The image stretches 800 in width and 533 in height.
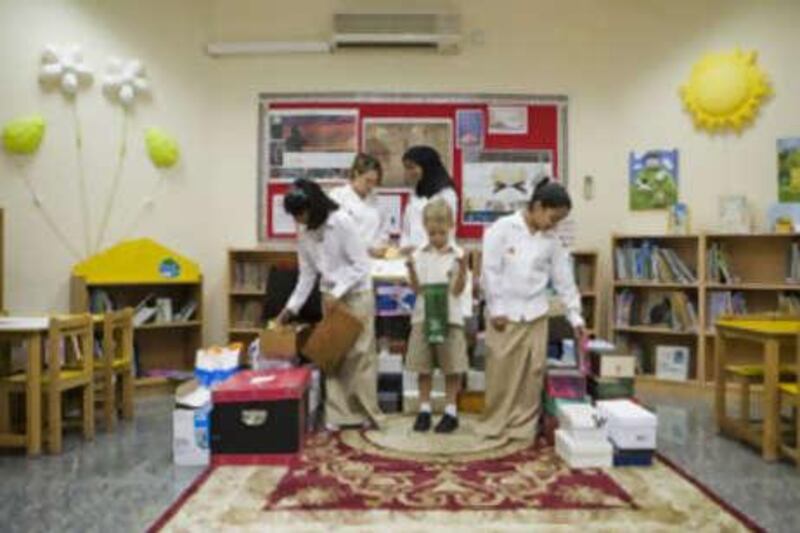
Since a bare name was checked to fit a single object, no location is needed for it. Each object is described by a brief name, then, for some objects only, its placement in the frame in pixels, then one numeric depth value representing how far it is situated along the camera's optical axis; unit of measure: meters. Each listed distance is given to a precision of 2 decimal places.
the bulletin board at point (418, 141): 6.03
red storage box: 3.41
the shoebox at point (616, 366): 4.05
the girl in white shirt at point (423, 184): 4.44
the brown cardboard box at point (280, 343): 4.16
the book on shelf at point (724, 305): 5.38
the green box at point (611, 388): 4.02
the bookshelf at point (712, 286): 5.34
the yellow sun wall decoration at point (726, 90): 5.47
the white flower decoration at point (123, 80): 5.45
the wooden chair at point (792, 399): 3.40
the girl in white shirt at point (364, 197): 4.50
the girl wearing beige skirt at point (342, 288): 3.91
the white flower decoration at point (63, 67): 5.14
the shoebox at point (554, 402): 3.74
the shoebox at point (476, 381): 4.51
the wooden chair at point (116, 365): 4.23
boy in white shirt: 3.91
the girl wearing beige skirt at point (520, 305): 3.80
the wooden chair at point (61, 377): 3.64
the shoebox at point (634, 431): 3.38
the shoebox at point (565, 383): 3.81
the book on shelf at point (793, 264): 5.25
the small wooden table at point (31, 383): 3.57
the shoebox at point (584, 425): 3.41
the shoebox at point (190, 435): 3.44
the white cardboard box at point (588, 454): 3.36
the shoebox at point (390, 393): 4.53
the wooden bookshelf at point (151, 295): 5.20
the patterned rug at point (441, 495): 2.62
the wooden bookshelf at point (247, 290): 5.73
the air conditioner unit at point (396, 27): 5.92
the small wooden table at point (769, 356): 3.51
